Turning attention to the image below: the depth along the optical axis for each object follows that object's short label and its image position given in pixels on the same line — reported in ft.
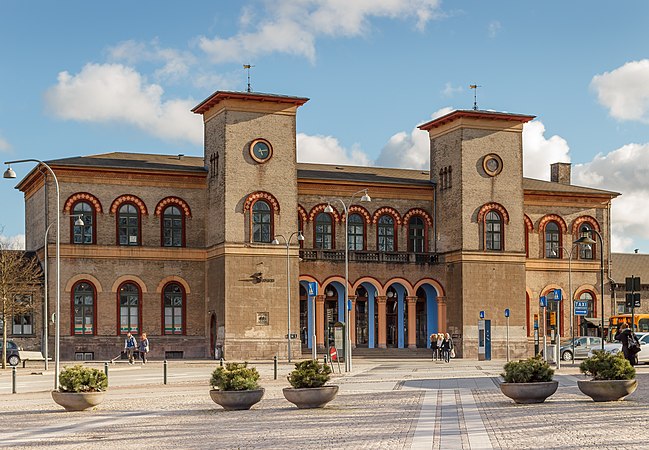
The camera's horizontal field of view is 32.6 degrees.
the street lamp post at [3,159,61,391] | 113.39
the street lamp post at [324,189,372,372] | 154.37
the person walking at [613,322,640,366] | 138.10
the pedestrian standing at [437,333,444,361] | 196.34
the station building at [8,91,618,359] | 196.13
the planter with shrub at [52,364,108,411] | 86.48
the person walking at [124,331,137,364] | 180.10
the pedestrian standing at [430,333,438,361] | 200.23
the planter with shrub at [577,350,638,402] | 83.41
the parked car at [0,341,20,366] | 183.83
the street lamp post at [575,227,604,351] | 152.50
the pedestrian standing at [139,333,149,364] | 183.35
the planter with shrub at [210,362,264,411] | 84.33
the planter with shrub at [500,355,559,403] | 84.58
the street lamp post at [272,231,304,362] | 190.08
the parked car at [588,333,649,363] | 176.81
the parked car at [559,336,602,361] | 202.49
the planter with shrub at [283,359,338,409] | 83.30
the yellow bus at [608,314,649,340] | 237.45
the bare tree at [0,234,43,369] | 172.04
